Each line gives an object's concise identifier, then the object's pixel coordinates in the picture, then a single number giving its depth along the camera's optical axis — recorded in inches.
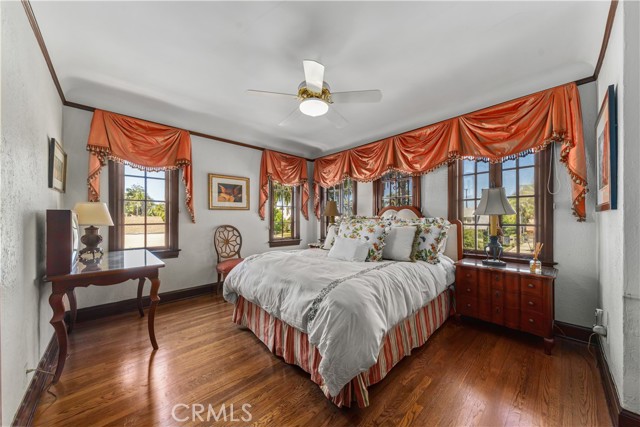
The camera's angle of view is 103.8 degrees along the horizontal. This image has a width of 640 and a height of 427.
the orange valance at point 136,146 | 115.8
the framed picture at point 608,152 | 61.8
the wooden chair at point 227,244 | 155.9
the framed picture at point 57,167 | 85.8
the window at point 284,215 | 191.2
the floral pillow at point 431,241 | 107.4
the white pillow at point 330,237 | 136.3
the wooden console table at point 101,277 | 70.7
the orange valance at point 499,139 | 93.5
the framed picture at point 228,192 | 158.7
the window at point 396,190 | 147.1
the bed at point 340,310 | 60.0
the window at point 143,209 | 125.8
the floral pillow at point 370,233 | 107.3
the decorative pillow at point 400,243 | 107.3
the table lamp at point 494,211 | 98.4
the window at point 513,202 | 104.3
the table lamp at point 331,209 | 182.4
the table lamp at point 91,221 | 91.5
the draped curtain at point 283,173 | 180.4
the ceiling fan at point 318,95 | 80.4
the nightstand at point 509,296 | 86.6
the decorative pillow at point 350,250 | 105.0
